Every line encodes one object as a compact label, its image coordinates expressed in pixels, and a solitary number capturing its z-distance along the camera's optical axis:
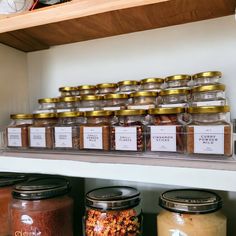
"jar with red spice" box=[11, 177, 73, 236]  0.57
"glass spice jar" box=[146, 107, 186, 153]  0.50
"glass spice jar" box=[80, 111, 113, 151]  0.56
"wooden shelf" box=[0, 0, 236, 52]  0.55
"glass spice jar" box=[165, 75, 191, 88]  0.64
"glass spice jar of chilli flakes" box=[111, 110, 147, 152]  0.53
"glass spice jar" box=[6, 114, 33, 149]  0.66
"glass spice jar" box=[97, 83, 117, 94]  0.72
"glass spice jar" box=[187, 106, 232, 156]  0.46
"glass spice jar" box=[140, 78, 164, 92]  0.67
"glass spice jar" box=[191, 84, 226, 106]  0.55
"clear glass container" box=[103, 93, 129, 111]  0.63
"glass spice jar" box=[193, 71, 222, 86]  0.61
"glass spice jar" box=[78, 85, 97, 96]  0.75
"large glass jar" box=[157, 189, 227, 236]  0.48
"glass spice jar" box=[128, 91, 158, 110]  0.61
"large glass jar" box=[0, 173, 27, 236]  0.66
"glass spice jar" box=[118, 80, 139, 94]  0.70
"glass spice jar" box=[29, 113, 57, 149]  0.63
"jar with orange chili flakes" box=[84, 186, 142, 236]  0.53
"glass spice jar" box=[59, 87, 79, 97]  0.78
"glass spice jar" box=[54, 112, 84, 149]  0.61
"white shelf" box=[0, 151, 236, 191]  0.42
